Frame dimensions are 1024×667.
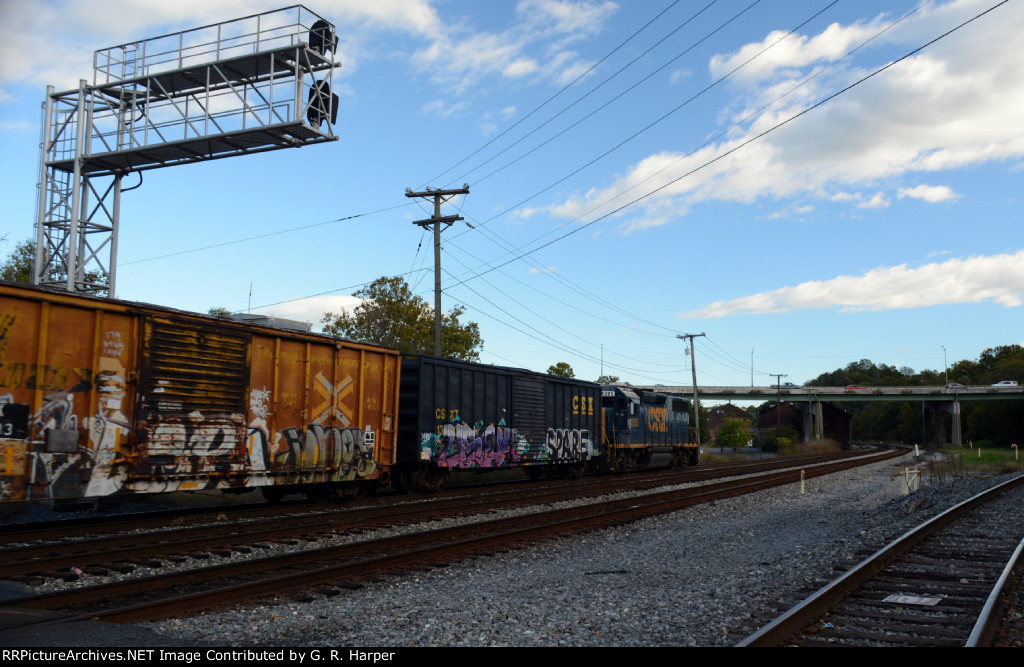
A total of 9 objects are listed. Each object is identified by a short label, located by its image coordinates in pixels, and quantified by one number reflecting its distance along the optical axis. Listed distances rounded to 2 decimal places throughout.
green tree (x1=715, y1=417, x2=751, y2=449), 70.50
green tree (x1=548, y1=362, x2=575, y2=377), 62.23
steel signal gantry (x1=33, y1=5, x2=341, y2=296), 18.39
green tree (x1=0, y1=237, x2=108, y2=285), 28.81
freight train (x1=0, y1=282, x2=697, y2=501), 9.86
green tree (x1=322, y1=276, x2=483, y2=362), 36.84
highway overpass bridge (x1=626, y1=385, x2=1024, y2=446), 90.88
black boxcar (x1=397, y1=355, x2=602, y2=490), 17.45
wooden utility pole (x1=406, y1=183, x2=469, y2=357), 27.88
